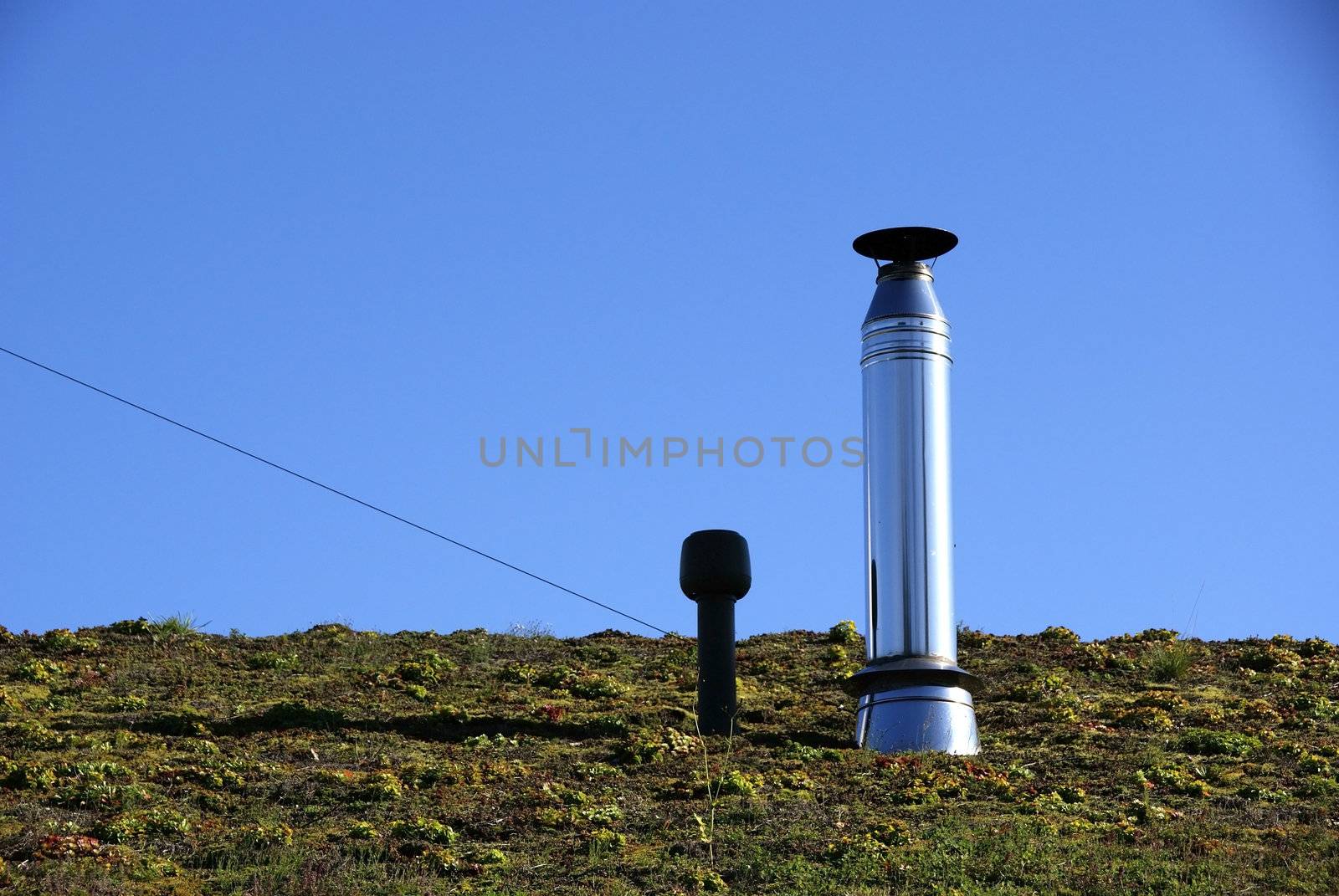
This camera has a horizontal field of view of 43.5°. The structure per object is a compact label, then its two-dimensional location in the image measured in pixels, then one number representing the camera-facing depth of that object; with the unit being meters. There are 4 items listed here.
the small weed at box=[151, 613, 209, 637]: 20.56
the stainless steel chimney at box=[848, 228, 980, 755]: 16.31
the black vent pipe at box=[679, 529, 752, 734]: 16.78
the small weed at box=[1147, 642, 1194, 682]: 19.30
